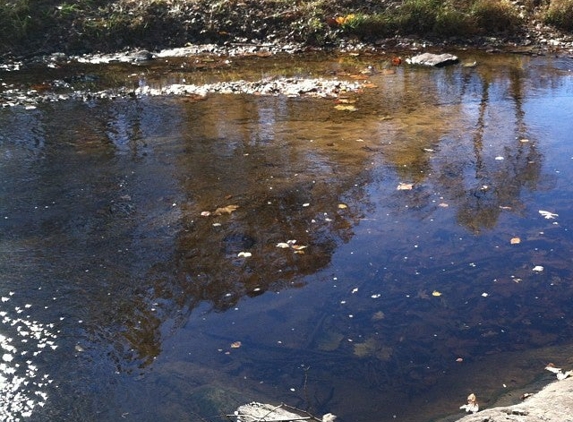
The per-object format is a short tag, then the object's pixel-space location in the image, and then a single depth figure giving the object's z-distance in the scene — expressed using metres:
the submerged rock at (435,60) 14.21
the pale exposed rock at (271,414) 3.88
